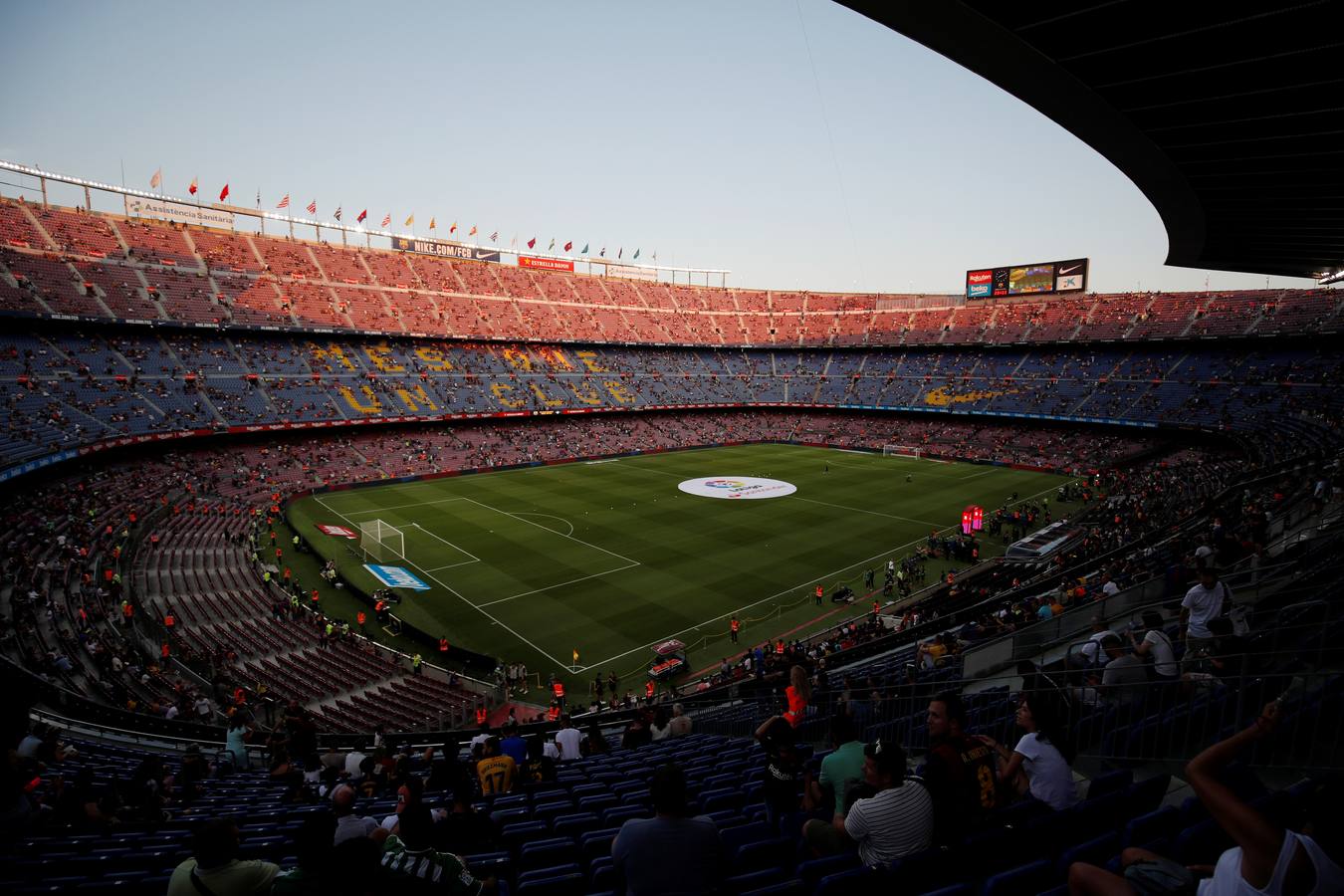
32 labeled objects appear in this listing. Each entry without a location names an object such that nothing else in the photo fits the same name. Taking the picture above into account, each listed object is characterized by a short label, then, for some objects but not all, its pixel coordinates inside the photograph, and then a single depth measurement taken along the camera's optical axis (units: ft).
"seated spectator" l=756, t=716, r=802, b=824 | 18.21
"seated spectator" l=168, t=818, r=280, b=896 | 11.91
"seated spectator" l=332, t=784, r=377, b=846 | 17.59
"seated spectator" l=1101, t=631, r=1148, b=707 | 22.90
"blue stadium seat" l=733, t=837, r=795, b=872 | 16.26
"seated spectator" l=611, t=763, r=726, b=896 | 11.91
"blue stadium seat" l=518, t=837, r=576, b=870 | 19.43
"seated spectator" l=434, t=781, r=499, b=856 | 17.62
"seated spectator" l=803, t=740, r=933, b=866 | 13.25
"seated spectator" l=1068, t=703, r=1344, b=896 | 7.79
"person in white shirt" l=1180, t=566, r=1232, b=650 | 24.26
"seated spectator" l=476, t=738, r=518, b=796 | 25.86
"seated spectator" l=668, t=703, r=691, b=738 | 38.29
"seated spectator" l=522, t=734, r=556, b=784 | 29.96
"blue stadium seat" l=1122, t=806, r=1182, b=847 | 13.47
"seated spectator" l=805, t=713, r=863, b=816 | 16.10
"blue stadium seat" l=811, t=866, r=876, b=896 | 12.66
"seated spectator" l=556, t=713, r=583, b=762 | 34.58
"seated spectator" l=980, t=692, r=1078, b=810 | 16.03
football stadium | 16.02
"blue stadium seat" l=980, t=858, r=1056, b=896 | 11.89
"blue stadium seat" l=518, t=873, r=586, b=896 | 16.55
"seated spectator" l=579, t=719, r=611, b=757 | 37.18
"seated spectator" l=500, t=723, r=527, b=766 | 29.58
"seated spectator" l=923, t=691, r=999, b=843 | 13.75
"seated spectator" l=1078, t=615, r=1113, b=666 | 26.12
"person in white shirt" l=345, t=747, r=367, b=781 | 33.91
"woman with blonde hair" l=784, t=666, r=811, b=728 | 25.48
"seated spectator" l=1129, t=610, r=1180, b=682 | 21.91
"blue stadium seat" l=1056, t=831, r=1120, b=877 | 12.89
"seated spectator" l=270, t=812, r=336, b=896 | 11.29
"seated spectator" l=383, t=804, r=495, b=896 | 12.16
